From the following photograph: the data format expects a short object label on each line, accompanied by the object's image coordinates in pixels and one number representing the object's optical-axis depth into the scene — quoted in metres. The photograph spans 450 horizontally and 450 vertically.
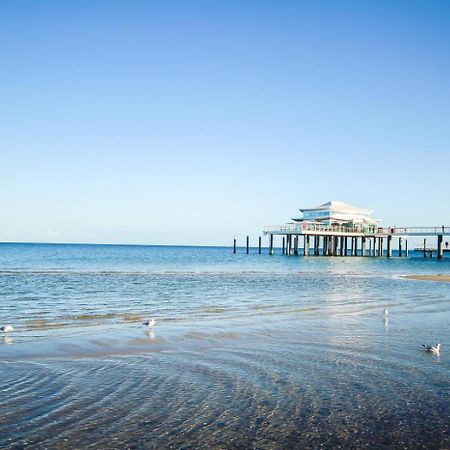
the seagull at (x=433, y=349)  10.49
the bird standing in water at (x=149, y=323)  13.67
